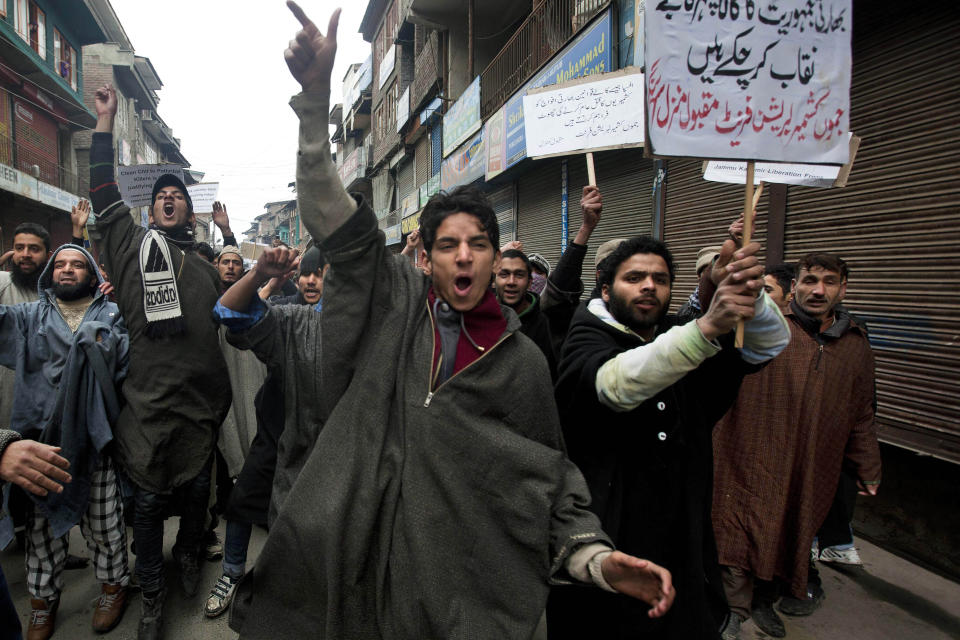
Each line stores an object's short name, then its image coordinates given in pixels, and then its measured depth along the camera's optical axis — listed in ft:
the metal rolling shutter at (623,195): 22.80
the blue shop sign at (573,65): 23.09
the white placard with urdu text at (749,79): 5.90
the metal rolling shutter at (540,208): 31.45
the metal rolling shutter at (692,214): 17.88
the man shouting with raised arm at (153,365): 8.84
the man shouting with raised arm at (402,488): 4.54
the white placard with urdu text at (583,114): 11.76
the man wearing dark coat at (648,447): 5.89
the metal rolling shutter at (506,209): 37.88
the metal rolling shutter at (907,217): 11.89
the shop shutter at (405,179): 72.02
